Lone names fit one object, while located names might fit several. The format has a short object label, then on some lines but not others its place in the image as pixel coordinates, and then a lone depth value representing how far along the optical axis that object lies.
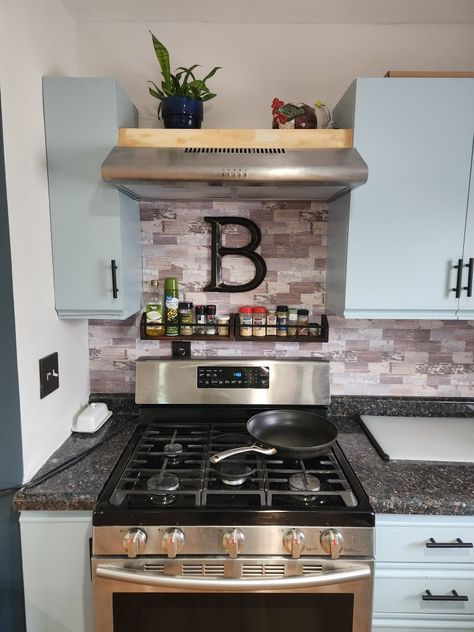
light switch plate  1.31
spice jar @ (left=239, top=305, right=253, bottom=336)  1.66
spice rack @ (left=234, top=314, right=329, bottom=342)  1.66
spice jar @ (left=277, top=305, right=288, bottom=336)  1.67
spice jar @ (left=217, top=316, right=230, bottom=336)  1.68
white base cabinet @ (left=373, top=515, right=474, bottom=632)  1.18
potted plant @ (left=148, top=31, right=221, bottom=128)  1.39
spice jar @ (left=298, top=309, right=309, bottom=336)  1.68
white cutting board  1.40
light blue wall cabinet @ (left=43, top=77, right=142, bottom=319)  1.31
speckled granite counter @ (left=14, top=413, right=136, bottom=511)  1.16
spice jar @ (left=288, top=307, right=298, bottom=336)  1.68
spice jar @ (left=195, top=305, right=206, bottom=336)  1.68
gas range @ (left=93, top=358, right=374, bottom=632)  1.08
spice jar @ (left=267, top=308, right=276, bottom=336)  1.67
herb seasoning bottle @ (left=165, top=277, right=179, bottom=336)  1.67
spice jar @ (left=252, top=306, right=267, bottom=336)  1.66
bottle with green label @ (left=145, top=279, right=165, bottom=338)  1.66
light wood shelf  1.34
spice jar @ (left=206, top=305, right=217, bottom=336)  1.68
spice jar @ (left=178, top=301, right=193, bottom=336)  1.67
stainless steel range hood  1.17
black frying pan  1.50
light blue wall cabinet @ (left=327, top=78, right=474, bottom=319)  1.32
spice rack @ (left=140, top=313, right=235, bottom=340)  1.66
